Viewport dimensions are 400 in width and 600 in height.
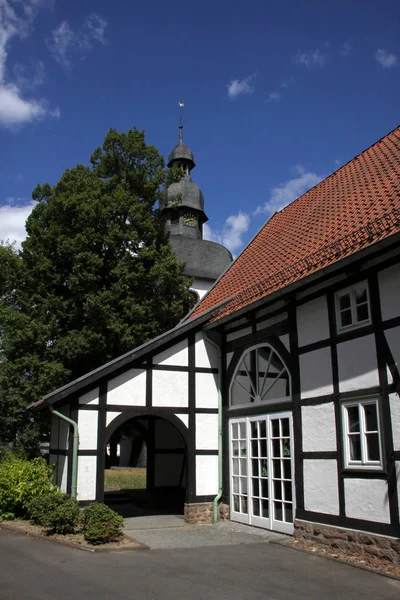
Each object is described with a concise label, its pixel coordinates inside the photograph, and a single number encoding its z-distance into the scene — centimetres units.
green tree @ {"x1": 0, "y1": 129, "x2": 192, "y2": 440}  1661
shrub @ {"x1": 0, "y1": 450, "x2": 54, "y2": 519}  1081
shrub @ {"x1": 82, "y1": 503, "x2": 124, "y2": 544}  866
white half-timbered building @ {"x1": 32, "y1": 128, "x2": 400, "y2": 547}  797
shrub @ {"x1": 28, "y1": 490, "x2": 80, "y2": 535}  933
